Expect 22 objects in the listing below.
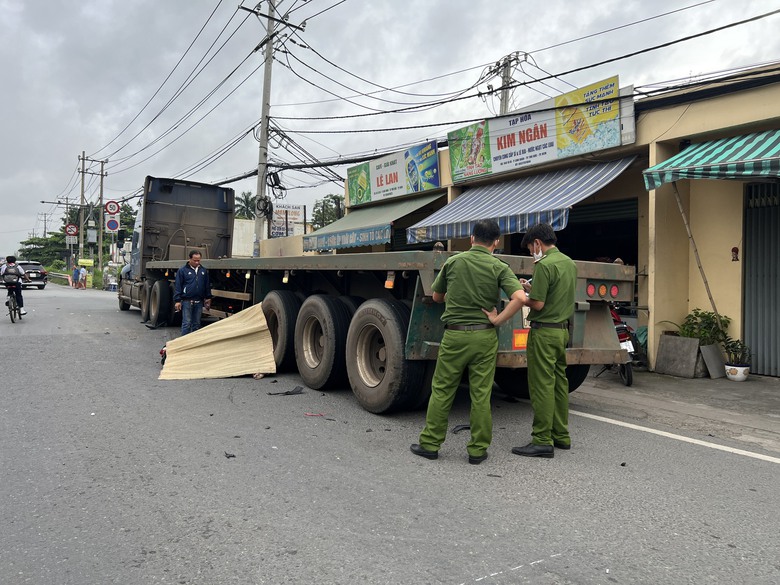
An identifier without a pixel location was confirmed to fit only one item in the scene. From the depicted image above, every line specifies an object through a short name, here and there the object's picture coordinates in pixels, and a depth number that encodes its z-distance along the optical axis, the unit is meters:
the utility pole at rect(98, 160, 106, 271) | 46.38
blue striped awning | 9.48
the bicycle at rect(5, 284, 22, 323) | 13.91
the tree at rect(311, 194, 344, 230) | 54.46
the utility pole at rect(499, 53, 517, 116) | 18.65
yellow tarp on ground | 7.59
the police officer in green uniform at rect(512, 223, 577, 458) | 4.51
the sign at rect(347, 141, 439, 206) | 14.10
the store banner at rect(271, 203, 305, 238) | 41.34
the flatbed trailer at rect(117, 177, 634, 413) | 5.19
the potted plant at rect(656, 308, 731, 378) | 8.33
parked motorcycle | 7.79
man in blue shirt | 9.59
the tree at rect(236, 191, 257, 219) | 65.75
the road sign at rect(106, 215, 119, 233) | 29.68
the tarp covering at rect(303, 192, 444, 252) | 14.17
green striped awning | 7.02
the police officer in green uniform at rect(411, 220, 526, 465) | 4.32
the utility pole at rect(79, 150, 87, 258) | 48.89
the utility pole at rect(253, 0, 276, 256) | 19.80
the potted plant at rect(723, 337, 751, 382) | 8.09
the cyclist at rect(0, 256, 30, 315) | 14.12
